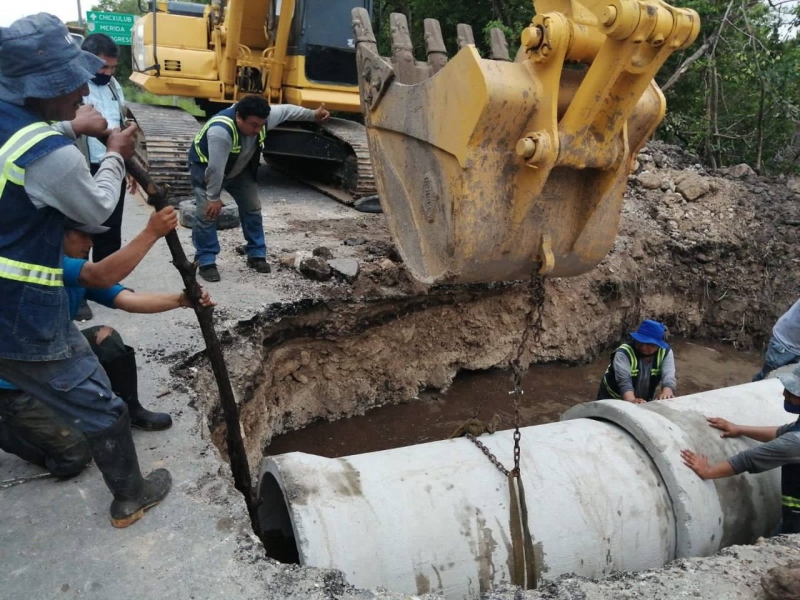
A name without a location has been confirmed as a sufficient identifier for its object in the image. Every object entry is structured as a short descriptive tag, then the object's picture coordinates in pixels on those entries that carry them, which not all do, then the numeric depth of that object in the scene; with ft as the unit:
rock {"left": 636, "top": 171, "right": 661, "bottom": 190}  26.96
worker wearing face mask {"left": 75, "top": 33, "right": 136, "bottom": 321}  15.24
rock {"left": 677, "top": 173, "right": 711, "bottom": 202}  26.32
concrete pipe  8.87
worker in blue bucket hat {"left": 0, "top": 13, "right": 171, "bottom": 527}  6.89
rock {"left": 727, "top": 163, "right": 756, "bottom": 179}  28.84
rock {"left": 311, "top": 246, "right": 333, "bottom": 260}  19.11
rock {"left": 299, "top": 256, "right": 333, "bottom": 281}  17.66
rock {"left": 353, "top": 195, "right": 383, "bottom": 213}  25.68
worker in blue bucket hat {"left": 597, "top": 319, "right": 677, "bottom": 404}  14.40
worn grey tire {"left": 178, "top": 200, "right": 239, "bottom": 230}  21.86
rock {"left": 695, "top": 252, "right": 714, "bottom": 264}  24.95
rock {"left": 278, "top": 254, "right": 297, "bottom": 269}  18.56
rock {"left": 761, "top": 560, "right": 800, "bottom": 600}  7.84
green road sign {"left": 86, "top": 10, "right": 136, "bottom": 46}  58.18
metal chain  9.63
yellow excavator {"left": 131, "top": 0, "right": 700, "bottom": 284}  9.37
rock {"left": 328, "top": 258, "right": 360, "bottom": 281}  17.78
